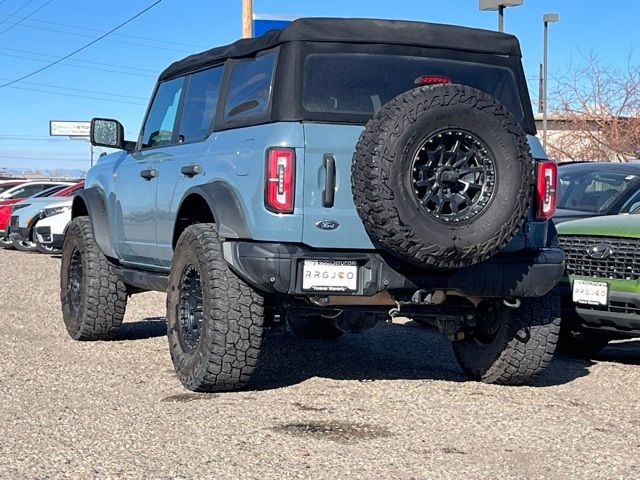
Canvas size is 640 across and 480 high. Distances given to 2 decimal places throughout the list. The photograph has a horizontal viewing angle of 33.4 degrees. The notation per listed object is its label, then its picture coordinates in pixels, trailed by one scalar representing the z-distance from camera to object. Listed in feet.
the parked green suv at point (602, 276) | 23.49
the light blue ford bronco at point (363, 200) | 17.92
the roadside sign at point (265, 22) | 52.80
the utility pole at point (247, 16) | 57.21
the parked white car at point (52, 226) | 60.29
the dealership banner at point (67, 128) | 229.45
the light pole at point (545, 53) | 81.35
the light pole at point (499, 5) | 51.23
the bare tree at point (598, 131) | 91.86
